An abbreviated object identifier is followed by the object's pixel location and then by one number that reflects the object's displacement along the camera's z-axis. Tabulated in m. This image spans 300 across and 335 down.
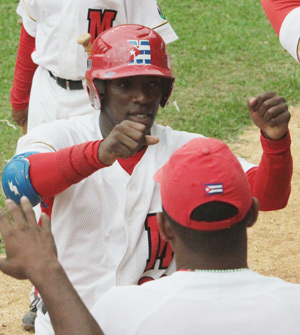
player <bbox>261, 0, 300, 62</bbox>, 7.71
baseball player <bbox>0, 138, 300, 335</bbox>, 4.24
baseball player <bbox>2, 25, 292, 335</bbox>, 6.39
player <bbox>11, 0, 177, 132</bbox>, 9.56
